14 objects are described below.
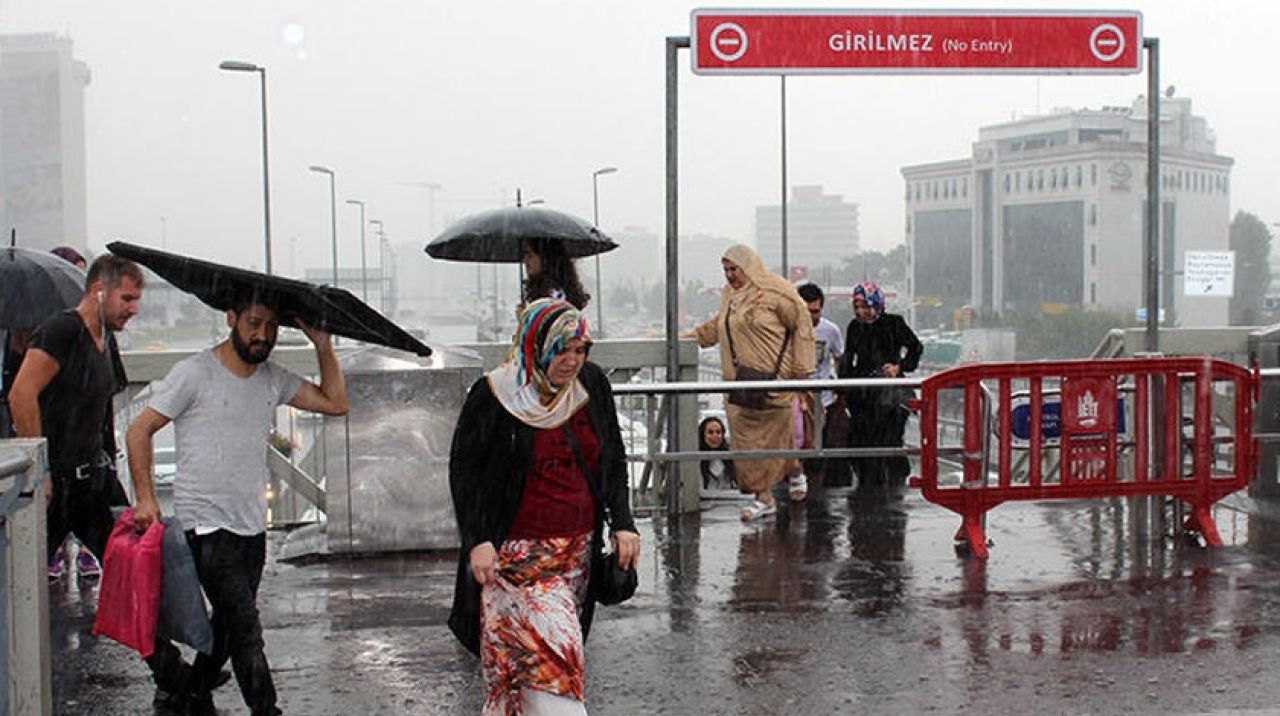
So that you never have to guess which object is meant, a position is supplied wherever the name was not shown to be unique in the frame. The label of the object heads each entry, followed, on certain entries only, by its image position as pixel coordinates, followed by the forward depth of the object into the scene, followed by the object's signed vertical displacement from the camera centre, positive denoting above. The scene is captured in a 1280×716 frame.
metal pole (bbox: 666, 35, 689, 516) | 9.17 +0.51
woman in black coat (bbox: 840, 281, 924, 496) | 10.55 -0.31
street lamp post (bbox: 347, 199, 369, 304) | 14.39 +0.52
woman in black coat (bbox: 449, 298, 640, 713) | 4.41 -0.56
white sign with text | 29.78 +0.80
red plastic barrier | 8.27 -0.67
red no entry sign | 8.82 +1.63
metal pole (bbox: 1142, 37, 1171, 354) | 8.99 +0.72
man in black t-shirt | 5.59 -0.29
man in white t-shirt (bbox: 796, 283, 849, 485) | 10.77 -0.34
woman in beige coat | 9.31 -0.16
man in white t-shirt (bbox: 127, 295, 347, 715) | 5.20 -0.48
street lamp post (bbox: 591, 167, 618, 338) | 12.64 +0.11
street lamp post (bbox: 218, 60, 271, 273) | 33.50 +2.51
